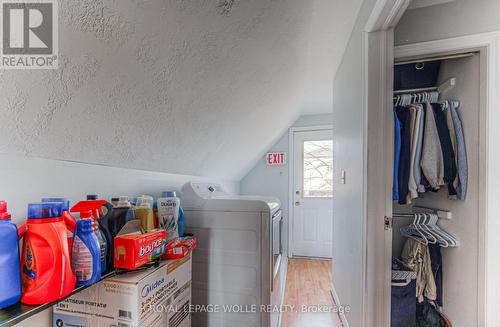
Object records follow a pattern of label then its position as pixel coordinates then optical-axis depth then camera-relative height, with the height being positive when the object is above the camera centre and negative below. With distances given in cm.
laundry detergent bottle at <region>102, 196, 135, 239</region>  91 -24
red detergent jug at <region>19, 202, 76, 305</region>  61 -28
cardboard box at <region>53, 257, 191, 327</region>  81 -56
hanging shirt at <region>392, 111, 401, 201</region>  138 +6
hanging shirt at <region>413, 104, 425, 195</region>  139 +3
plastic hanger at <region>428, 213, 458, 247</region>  146 -50
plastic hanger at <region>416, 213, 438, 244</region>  148 -48
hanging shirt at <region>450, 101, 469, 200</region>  138 -2
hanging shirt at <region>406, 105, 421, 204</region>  138 +8
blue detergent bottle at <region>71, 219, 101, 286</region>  71 -31
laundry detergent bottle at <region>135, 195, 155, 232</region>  105 -27
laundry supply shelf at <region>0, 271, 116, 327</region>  54 -40
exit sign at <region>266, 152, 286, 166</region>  353 +5
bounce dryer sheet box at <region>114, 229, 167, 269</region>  83 -36
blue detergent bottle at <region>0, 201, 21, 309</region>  57 -28
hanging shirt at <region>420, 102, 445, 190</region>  138 +3
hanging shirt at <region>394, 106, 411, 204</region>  138 -1
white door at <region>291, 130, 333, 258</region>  332 -51
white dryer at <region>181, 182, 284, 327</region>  136 -65
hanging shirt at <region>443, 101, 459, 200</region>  142 +22
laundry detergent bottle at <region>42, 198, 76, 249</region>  72 -20
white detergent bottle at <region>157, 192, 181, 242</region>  122 -31
